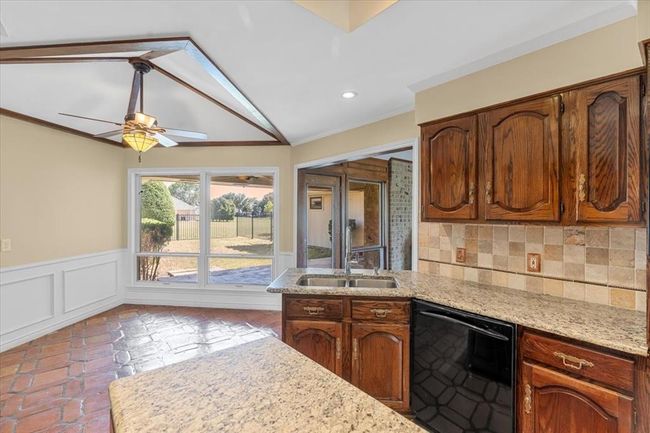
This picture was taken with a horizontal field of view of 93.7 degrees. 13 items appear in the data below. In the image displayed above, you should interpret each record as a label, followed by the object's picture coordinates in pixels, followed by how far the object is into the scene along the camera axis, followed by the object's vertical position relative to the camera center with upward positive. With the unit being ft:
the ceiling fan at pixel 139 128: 8.25 +2.51
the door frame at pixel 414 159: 9.39 +2.27
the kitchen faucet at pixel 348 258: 8.85 -1.25
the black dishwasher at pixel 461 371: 5.34 -3.02
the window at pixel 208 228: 15.35 -0.65
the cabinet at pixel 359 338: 6.92 -2.86
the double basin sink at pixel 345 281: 8.53 -1.86
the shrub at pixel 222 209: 15.47 +0.32
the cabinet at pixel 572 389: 4.23 -2.61
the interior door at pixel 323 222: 15.39 -0.35
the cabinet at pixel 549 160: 5.08 +1.11
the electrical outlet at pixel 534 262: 6.81 -1.06
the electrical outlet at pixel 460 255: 8.19 -1.07
